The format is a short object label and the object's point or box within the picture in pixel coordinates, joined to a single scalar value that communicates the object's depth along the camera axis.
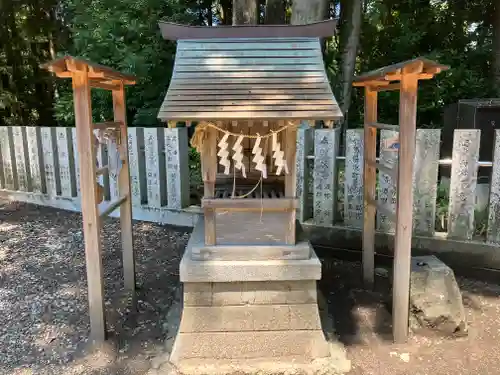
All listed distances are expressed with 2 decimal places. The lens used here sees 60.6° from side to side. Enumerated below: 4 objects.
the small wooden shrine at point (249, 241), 3.49
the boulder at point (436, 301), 4.05
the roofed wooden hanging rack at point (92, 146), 3.43
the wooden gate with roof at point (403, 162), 3.47
